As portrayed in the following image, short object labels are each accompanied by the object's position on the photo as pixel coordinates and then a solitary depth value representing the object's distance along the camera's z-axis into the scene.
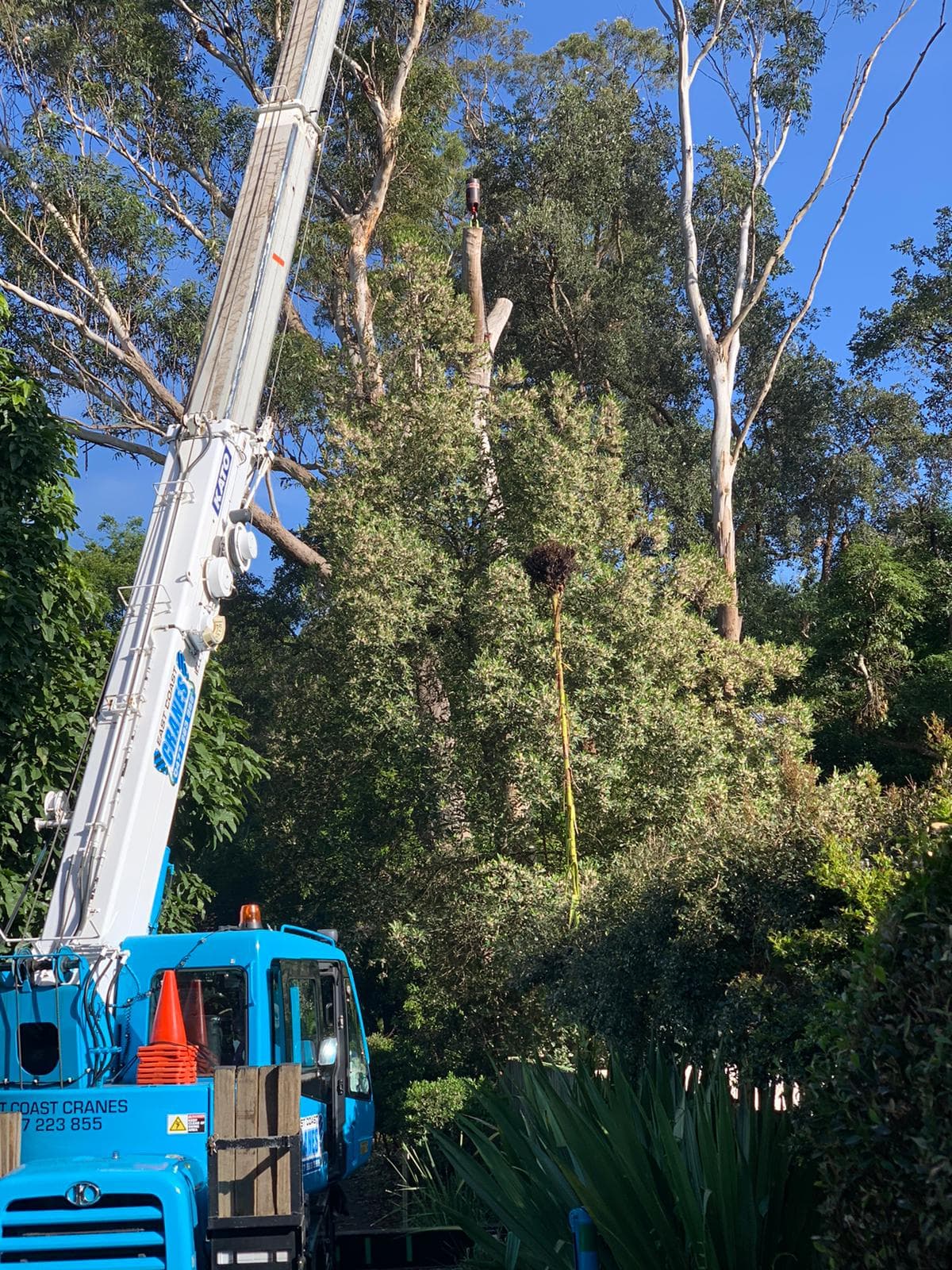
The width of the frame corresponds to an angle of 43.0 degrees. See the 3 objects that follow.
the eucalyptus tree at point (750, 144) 21.86
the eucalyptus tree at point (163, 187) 21.06
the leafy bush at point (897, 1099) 3.08
